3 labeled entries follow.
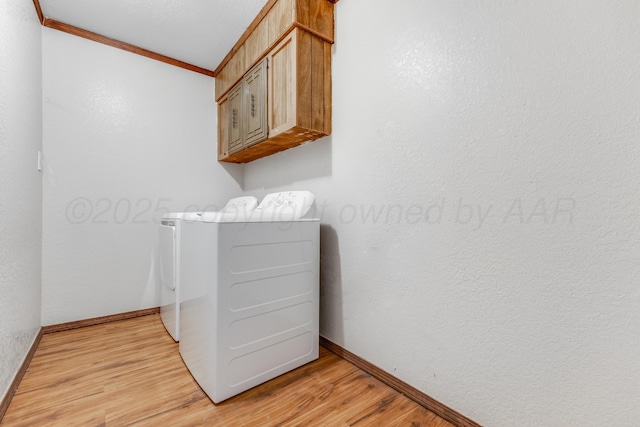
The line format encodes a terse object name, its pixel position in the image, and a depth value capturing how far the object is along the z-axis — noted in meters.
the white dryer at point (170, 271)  1.81
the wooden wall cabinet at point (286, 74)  1.68
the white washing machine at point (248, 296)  1.28
